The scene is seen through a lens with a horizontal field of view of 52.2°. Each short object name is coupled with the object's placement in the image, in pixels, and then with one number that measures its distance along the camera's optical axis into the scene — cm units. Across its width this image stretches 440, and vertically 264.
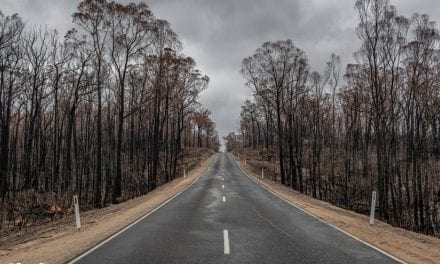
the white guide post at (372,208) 1656
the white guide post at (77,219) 1552
